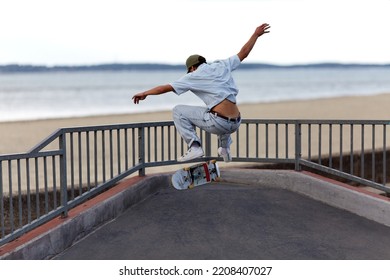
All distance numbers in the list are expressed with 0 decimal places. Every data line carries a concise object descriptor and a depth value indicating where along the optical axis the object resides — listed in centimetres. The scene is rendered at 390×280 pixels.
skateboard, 1556
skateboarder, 1390
